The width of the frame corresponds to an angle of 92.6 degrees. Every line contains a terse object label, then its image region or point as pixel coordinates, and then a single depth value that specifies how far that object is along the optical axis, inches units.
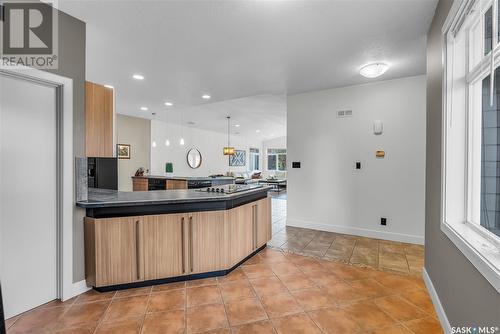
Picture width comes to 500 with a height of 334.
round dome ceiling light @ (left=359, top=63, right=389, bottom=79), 121.0
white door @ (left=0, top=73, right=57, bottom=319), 74.0
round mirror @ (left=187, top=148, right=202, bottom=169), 346.0
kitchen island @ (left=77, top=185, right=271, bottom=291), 88.8
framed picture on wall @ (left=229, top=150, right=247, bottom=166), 451.6
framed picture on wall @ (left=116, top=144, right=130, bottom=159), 255.1
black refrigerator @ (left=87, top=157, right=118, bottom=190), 208.4
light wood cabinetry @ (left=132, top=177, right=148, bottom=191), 253.4
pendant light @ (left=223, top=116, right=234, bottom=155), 349.9
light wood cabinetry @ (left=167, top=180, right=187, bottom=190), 229.8
